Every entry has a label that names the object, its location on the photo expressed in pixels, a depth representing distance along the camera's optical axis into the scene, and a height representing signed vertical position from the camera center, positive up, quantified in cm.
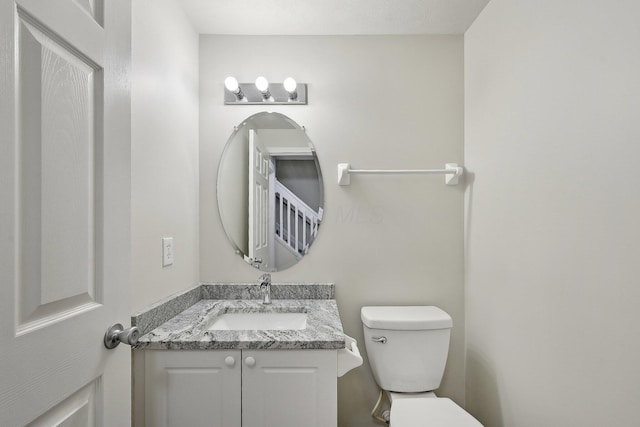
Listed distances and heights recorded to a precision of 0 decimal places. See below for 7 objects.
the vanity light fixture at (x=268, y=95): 196 +63
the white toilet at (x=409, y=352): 171 -65
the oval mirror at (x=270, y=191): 196 +12
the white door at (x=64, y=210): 56 +1
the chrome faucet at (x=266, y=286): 184 -37
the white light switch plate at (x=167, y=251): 154 -16
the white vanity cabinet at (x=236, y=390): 132 -64
